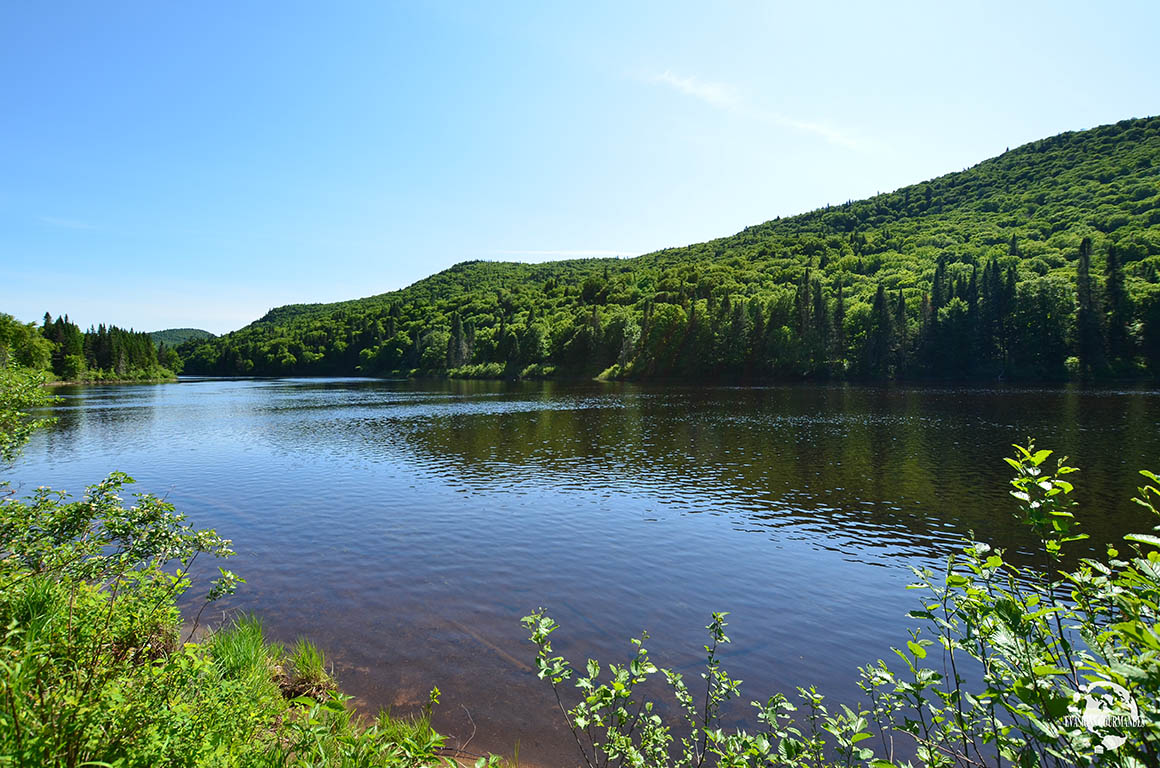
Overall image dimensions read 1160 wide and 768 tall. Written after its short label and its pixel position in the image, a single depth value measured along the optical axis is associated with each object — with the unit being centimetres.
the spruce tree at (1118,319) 9769
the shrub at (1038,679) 280
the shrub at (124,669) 413
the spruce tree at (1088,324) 9762
